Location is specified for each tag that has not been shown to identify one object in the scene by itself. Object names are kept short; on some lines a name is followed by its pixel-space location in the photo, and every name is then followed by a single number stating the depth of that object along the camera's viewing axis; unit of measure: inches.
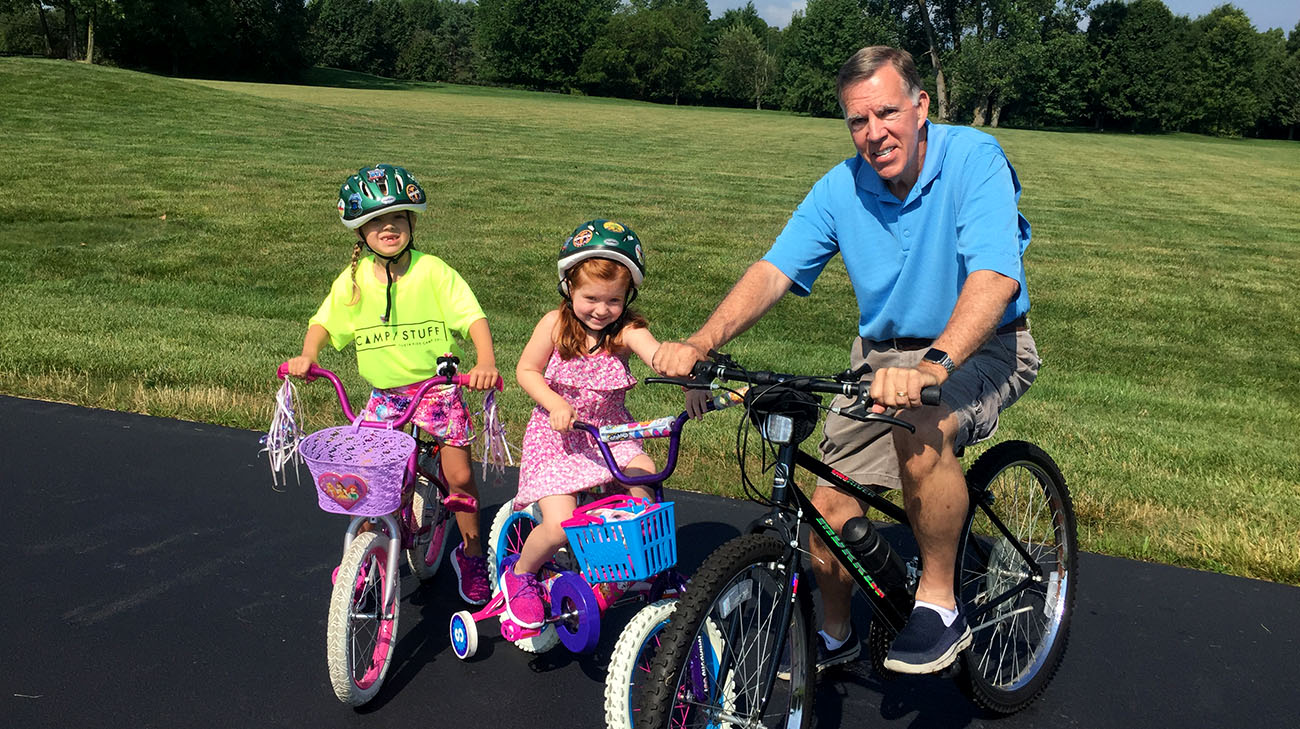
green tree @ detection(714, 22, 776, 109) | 3759.8
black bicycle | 116.6
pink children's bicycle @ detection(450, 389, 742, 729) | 126.6
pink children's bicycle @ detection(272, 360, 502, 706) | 140.5
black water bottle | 133.8
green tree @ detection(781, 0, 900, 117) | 3038.9
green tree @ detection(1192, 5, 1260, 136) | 3083.2
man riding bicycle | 133.2
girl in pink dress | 152.1
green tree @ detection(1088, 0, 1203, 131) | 2994.6
